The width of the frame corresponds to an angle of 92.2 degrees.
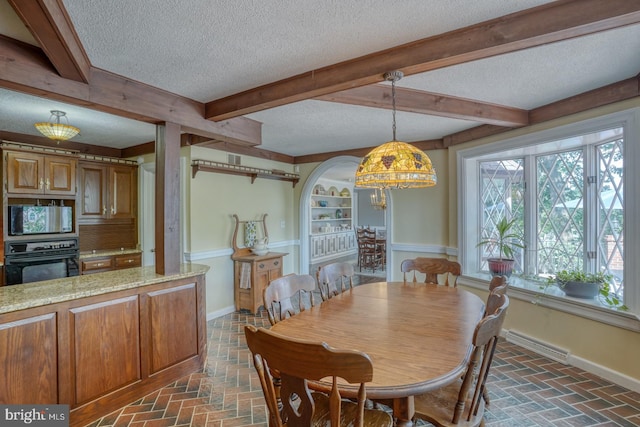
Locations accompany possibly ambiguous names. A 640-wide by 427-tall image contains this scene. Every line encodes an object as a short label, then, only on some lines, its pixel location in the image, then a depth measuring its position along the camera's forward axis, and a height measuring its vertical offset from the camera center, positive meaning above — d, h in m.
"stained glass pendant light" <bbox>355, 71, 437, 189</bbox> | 2.00 +0.31
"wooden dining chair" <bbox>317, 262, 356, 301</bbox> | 2.54 -0.54
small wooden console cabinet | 4.12 -0.81
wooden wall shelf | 3.83 +0.62
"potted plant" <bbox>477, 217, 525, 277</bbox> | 3.37 -0.38
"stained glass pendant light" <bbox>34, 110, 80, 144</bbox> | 2.73 +0.79
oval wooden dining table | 1.23 -0.65
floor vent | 2.80 -1.31
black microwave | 3.38 -0.04
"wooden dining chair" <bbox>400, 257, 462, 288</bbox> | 3.00 -0.54
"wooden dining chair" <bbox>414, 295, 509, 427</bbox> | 1.28 -0.87
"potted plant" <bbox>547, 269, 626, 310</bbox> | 2.71 -0.66
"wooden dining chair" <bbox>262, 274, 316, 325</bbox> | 1.88 -0.52
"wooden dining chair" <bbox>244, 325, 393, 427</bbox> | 0.98 -0.52
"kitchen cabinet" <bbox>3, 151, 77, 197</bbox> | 3.38 +0.50
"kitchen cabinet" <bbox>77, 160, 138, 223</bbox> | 4.13 +0.35
